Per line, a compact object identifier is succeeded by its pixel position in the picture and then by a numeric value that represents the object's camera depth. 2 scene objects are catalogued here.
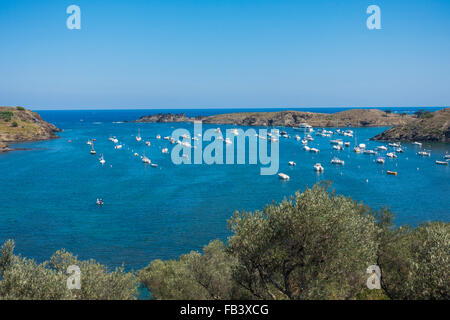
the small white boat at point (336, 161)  101.22
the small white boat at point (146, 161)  105.31
